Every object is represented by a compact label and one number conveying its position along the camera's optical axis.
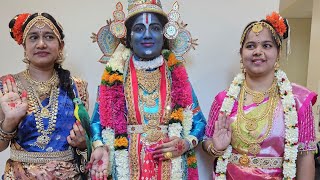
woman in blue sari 1.84
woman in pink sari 1.91
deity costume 1.96
